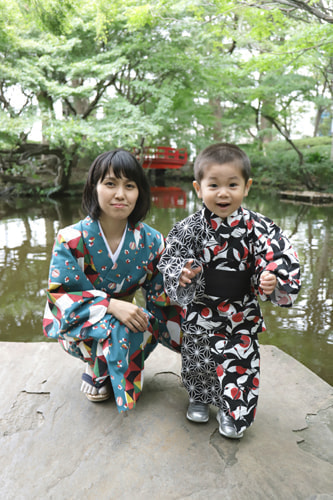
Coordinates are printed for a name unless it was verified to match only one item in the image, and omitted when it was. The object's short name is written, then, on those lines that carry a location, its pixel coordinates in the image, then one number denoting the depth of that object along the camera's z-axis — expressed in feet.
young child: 5.19
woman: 5.53
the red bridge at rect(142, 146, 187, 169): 49.98
